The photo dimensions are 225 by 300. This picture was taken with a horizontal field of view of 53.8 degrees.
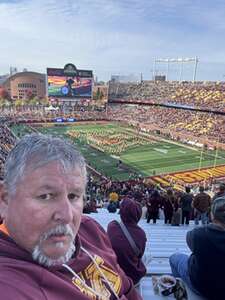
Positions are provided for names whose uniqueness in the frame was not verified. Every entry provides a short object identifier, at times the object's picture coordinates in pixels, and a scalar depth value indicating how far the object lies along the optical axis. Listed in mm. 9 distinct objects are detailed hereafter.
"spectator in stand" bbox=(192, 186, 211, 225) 4910
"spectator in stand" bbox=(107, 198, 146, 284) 2157
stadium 13680
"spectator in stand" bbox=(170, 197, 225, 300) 1817
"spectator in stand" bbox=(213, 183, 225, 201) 4877
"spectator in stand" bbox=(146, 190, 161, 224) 5470
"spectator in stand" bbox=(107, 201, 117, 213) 6416
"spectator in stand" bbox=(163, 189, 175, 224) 5361
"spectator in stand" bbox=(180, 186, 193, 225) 5337
